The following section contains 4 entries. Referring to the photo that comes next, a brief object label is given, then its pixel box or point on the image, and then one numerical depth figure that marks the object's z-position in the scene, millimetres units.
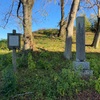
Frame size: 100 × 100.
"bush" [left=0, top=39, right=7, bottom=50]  5895
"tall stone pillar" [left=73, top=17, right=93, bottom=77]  3370
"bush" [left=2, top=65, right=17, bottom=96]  2678
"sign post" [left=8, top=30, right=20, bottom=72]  3433
